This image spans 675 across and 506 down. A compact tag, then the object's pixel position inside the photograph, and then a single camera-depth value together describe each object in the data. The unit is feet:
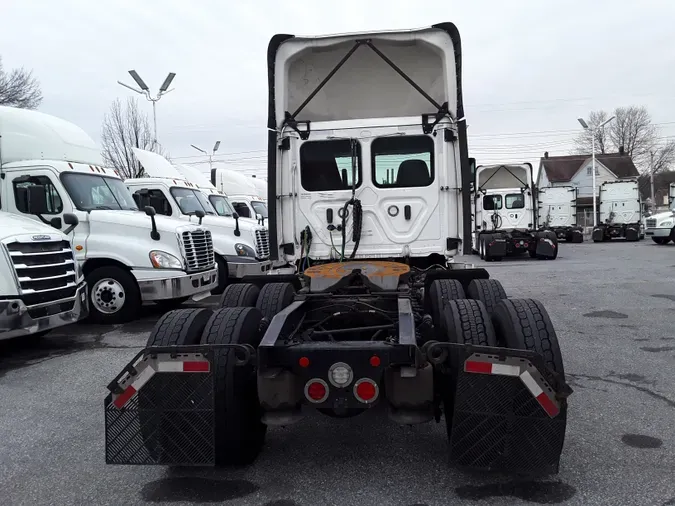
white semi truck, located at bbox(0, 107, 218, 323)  30.09
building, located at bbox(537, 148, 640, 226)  202.18
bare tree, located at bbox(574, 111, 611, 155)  220.70
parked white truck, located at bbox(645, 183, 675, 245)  80.38
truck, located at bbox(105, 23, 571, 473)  10.96
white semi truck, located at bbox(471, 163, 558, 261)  68.28
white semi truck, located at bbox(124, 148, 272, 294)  41.34
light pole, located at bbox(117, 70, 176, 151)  76.48
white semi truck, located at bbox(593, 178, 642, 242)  97.66
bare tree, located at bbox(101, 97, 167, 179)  95.96
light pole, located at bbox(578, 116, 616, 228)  125.07
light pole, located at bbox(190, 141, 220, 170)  125.06
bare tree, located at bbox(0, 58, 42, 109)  91.20
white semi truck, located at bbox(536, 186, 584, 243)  96.02
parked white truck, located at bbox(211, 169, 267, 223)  58.75
